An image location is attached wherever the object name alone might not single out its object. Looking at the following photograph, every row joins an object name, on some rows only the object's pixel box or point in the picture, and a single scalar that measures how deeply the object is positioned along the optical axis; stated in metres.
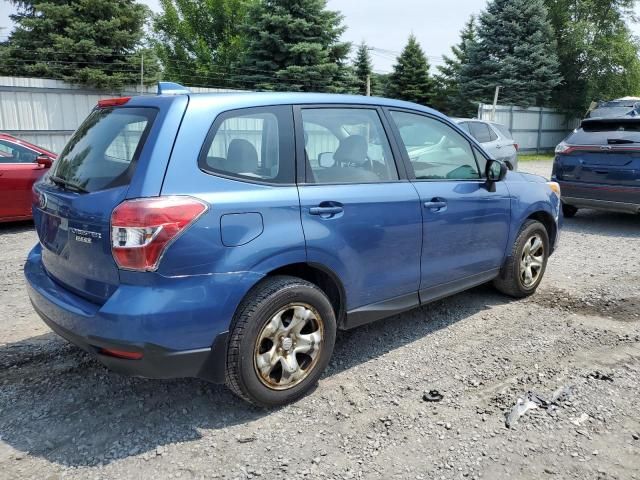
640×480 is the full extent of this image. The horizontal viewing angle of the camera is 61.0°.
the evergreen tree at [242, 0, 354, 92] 21.95
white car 11.09
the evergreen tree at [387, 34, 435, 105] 31.52
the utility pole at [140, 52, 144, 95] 17.36
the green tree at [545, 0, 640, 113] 30.09
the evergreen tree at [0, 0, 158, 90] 18.39
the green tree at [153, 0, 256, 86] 39.31
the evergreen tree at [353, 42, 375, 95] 31.55
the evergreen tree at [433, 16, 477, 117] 28.31
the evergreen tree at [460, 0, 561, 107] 26.50
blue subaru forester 2.63
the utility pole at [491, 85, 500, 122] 22.50
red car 7.62
